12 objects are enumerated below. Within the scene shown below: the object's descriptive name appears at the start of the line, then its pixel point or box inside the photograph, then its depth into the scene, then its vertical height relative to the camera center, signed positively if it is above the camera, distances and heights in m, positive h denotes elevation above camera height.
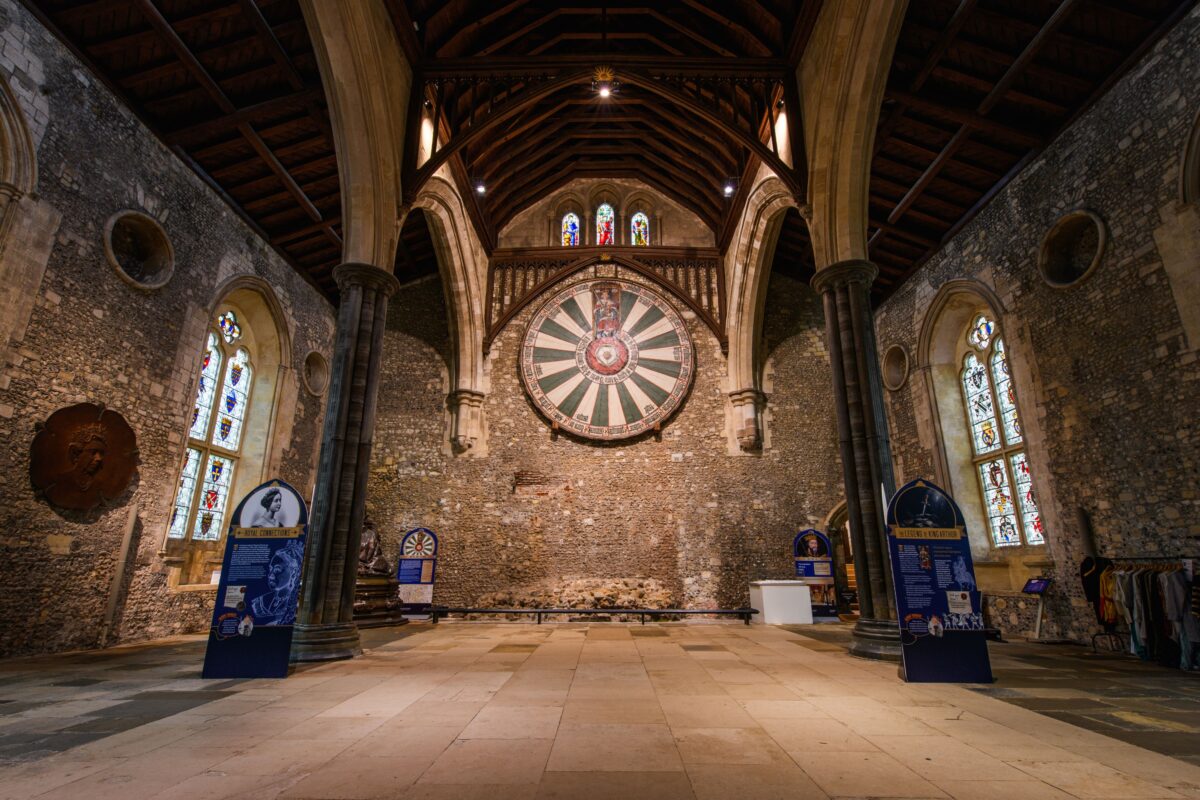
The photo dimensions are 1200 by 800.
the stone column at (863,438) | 5.02 +1.17
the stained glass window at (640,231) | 11.52 +6.61
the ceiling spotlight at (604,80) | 7.13 +5.97
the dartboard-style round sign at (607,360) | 10.31 +3.69
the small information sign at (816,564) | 9.00 -0.02
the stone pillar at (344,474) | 4.98 +0.80
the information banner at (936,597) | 3.82 -0.22
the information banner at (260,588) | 4.05 -0.20
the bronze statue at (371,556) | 8.21 +0.06
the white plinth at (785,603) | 8.02 -0.56
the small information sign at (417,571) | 8.84 -0.16
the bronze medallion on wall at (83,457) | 5.20 +0.96
